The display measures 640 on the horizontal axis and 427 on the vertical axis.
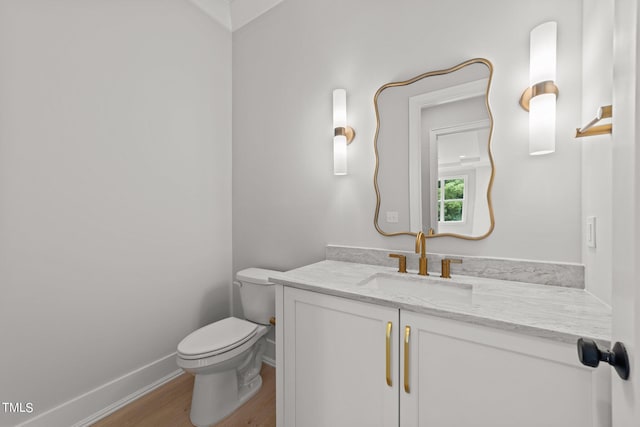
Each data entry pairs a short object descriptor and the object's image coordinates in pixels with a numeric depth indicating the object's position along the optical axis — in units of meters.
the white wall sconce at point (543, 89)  1.05
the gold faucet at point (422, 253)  1.30
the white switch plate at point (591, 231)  0.94
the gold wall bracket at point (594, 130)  0.73
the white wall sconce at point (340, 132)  1.64
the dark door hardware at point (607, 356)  0.44
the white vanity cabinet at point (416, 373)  0.69
